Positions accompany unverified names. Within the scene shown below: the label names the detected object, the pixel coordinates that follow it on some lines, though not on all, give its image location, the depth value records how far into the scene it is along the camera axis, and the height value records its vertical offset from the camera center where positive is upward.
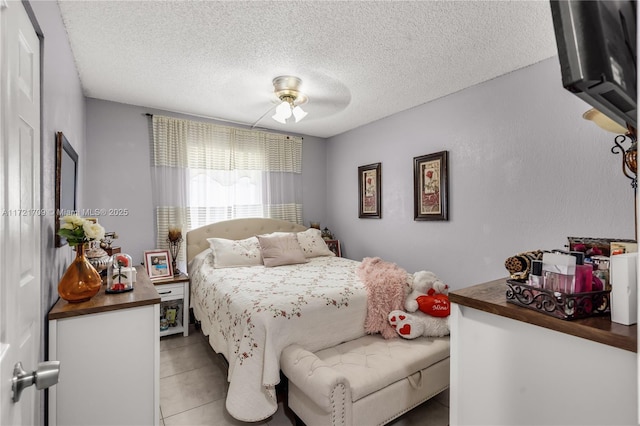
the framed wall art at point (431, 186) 3.10 +0.27
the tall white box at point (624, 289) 0.77 -0.20
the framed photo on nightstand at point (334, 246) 4.34 -0.45
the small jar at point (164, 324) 3.17 -1.11
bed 1.88 -0.66
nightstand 3.12 -0.79
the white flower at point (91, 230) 1.57 -0.07
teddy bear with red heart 2.13 -0.74
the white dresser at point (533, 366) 0.75 -0.43
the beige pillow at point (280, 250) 3.35 -0.39
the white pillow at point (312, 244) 3.82 -0.37
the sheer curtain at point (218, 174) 3.52 +0.51
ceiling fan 2.69 +1.15
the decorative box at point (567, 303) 0.82 -0.25
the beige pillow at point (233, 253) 3.27 -0.41
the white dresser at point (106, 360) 1.42 -0.69
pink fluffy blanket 2.24 -0.63
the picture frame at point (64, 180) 1.63 +0.22
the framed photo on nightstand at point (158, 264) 3.24 -0.50
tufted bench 1.57 -0.90
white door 0.64 +0.03
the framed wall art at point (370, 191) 3.91 +0.29
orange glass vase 1.53 -0.32
